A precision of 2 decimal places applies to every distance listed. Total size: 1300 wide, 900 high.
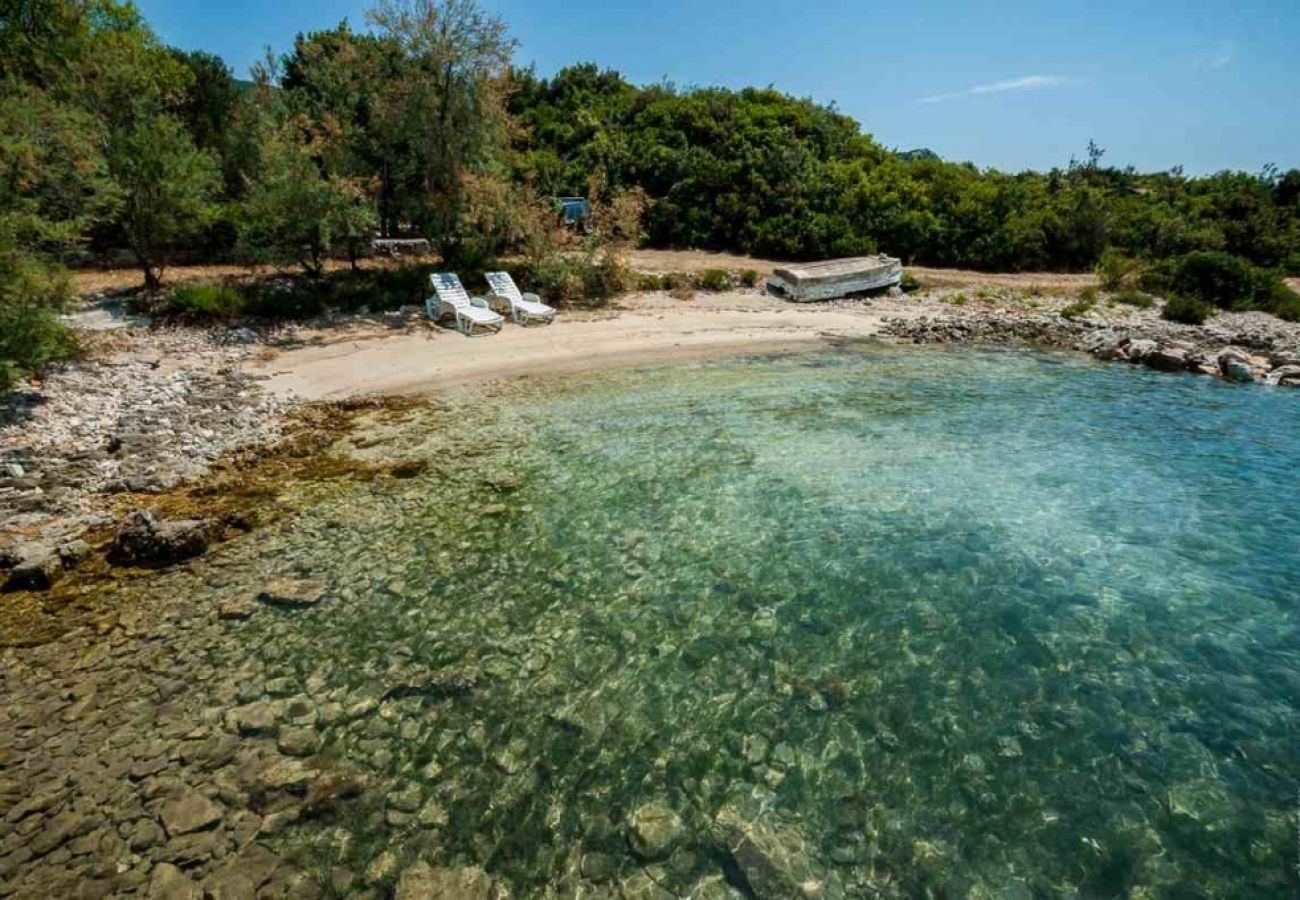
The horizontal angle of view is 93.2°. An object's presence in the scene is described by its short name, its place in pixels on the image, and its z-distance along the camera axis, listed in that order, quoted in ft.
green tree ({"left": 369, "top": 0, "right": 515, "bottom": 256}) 62.34
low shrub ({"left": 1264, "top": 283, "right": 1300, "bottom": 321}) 74.08
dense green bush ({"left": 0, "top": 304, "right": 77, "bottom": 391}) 36.27
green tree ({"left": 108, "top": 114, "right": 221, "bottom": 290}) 51.01
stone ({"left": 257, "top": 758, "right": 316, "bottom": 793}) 15.94
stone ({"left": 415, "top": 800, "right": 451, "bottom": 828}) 15.16
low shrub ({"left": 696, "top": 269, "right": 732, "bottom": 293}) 80.02
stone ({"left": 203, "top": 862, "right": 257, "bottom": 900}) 13.43
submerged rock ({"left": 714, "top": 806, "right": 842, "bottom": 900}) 13.79
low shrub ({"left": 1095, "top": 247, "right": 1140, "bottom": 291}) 85.30
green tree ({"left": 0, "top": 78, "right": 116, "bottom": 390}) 36.60
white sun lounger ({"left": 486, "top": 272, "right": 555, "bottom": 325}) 64.08
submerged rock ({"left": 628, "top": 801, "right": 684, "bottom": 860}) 14.64
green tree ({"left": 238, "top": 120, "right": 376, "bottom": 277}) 56.44
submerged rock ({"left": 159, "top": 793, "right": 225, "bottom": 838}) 14.88
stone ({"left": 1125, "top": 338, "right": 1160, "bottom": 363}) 59.47
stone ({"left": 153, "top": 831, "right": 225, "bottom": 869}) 14.17
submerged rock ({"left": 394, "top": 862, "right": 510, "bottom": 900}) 13.60
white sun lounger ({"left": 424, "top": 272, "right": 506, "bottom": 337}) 60.03
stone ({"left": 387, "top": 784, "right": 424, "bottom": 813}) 15.52
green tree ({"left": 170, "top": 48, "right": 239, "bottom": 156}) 83.94
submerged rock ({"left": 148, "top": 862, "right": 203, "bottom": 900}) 13.38
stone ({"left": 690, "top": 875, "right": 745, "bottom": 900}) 13.66
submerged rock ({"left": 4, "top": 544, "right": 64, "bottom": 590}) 23.25
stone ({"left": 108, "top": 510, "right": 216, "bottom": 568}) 24.98
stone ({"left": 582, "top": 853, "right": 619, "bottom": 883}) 14.07
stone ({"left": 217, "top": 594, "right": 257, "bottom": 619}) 22.27
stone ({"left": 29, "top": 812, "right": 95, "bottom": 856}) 14.37
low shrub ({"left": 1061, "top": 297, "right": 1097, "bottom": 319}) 73.31
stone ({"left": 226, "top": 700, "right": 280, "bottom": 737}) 17.67
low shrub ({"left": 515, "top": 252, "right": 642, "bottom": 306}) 71.56
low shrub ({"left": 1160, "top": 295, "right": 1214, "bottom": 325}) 71.26
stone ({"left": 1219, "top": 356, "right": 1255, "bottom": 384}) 54.54
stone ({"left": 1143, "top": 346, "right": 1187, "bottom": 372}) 57.67
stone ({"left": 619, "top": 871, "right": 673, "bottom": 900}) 13.70
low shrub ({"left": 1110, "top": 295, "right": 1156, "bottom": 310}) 77.97
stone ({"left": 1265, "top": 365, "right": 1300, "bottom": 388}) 52.85
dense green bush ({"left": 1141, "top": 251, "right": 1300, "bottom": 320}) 77.97
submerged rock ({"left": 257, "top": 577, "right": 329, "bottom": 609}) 23.02
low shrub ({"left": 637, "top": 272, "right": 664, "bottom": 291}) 78.18
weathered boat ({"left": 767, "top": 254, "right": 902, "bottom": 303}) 78.18
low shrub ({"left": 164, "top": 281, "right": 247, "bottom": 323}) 55.06
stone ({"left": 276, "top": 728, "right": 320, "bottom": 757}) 17.01
